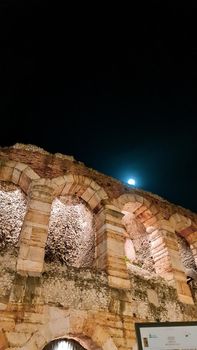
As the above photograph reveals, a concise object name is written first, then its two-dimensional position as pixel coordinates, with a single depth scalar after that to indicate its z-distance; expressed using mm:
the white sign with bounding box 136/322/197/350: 2320
